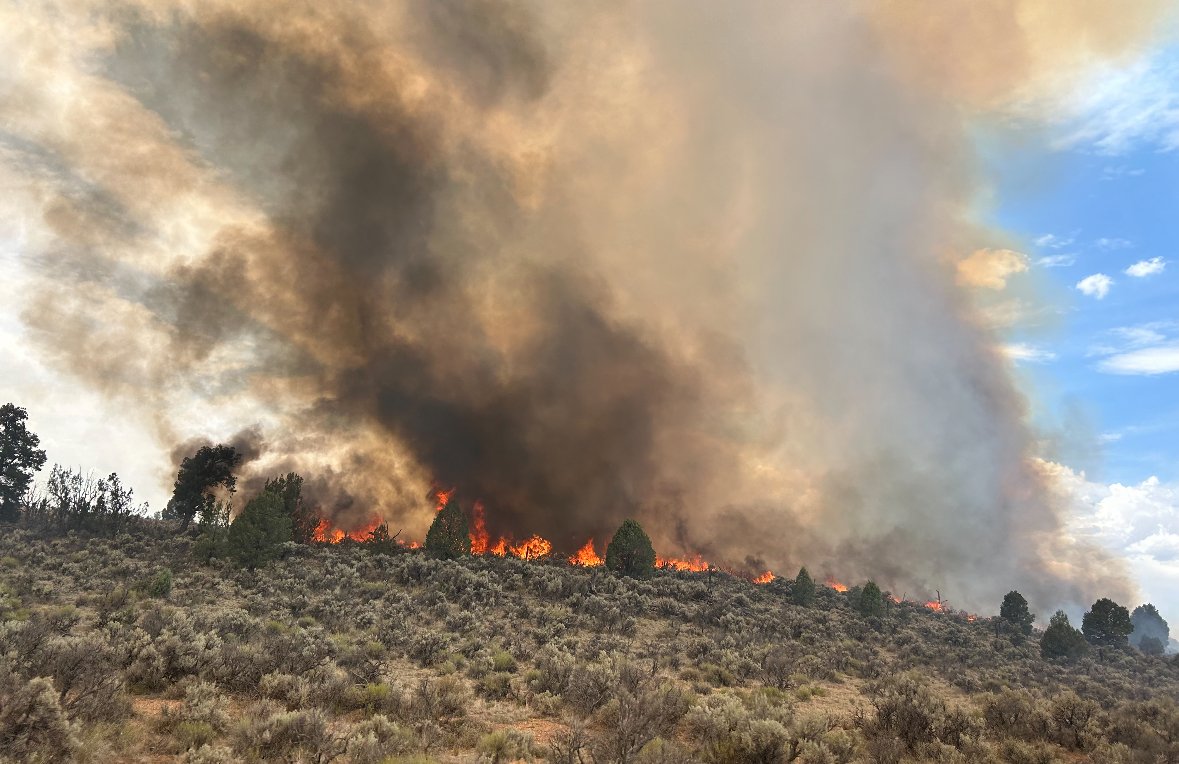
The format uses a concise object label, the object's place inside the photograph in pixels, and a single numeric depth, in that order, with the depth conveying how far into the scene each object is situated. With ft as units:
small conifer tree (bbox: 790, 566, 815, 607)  202.49
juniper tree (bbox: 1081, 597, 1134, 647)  206.80
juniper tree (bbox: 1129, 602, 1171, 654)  326.03
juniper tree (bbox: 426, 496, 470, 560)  188.24
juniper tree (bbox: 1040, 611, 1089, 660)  161.89
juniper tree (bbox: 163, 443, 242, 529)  200.85
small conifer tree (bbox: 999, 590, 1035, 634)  214.48
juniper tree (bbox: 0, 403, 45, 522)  212.23
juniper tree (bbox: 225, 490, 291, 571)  145.18
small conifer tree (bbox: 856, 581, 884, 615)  190.39
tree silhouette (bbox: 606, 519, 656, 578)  196.34
